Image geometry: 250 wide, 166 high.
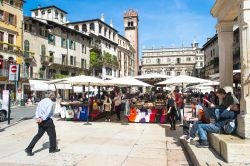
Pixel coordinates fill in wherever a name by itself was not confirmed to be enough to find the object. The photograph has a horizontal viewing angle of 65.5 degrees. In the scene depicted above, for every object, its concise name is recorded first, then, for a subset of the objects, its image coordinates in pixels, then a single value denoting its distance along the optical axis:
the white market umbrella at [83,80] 9.90
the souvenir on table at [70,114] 10.37
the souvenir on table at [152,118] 9.81
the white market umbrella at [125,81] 10.57
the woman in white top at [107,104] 9.88
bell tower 59.81
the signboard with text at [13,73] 9.54
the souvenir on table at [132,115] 9.89
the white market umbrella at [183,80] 10.21
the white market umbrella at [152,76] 12.66
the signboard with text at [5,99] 10.58
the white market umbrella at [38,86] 23.26
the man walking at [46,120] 5.06
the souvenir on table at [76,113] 10.32
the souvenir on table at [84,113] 10.27
